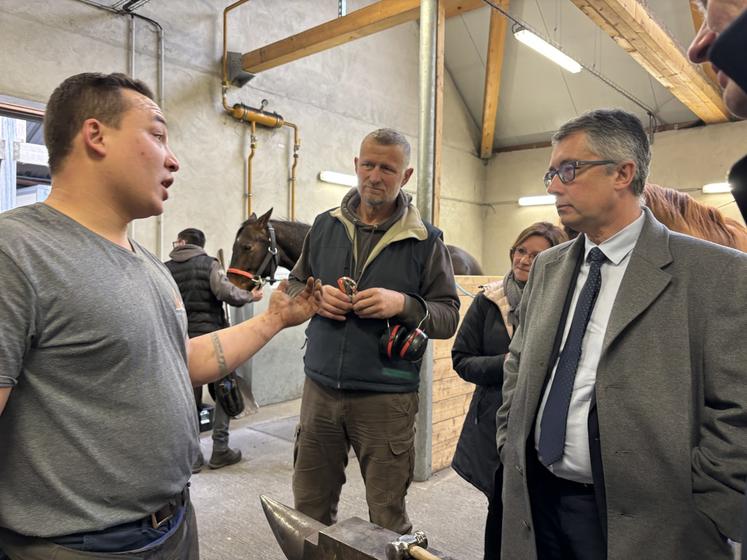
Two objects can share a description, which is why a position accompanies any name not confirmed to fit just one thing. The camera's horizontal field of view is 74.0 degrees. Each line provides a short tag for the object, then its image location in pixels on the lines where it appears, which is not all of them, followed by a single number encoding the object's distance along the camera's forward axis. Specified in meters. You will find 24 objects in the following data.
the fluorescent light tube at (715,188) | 8.20
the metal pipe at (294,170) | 6.84
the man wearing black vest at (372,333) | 1.90
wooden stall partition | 3.58
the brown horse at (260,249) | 3.87
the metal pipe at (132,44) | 5.27
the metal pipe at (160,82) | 5.49
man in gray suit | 1.16
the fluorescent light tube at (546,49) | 6.17
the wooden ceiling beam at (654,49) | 4.67
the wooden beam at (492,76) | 8.46
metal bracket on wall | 6.13
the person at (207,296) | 3.58
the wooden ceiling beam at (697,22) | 6.99
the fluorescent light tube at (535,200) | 10.16
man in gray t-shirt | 0.94
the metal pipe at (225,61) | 6.07
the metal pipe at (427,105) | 3.25
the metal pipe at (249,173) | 6.34
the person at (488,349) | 2.04
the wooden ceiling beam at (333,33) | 5.17
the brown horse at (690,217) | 1.74
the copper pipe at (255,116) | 6.14
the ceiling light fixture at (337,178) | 7.24
